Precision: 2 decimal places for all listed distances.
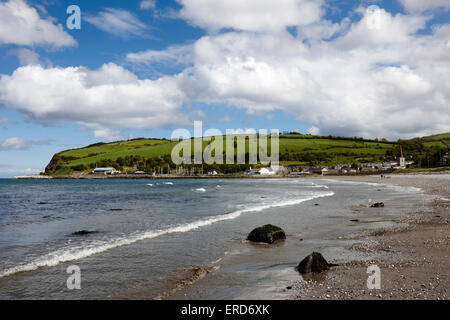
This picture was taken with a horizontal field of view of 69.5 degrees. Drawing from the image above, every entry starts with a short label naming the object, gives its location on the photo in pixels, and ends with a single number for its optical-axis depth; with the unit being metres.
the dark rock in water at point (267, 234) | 17.12
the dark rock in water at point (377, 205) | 31.58
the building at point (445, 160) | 161.38
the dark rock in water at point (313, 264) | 11.03
